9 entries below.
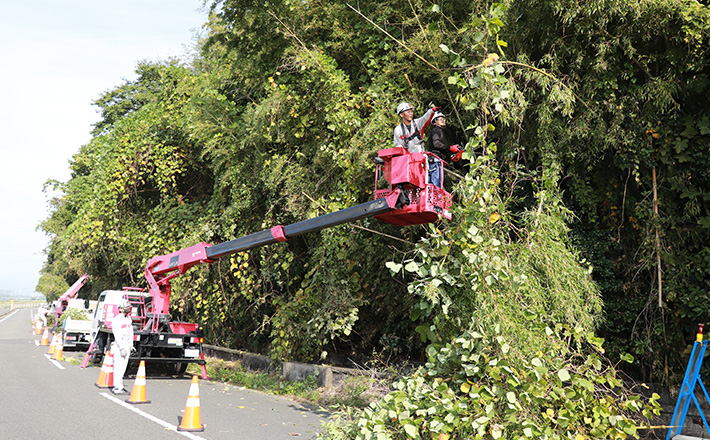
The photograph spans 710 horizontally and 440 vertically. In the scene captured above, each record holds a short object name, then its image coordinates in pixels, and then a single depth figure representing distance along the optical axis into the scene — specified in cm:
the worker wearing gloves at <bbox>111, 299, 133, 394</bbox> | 1021
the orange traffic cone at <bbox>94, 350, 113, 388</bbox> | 1095
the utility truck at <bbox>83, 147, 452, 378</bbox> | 653
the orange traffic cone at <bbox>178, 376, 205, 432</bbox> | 728
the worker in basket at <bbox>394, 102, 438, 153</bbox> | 705
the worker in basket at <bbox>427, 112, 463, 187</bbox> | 685
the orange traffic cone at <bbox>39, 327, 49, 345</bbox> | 2231
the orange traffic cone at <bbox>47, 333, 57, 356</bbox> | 1777
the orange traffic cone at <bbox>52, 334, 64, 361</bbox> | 1652
